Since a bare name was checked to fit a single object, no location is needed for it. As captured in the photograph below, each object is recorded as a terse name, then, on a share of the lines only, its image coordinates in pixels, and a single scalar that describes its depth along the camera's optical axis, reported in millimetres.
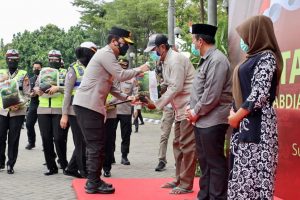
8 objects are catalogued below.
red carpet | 6117
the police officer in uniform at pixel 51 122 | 7910
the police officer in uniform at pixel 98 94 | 6168
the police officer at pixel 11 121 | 8164
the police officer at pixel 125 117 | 9273
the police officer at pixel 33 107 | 10719
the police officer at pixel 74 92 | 7285
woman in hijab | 3918
